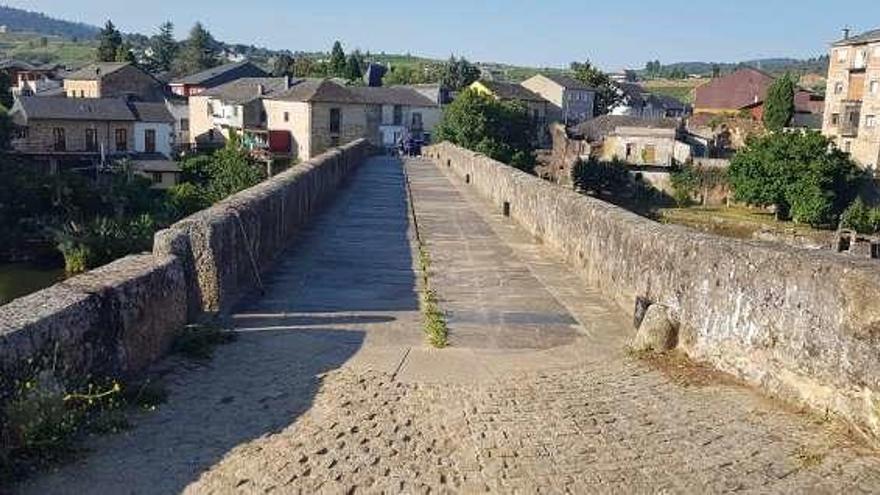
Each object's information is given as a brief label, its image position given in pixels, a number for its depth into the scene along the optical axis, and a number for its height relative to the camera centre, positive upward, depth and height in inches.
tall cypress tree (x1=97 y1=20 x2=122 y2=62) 4139.8 +320.2
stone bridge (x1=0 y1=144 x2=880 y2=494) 206.4 -81.9
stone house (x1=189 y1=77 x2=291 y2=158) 2566.4 -8.7
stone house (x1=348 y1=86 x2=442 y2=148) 2775.6 +16.5
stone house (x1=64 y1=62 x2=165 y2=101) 2908.5 +85.0
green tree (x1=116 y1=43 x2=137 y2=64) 4069.6 +247.3
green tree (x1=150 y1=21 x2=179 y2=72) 5241.1 +379.1
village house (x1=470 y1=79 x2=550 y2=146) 2960.1 +82.5
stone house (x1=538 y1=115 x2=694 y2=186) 2288.4 -52.0
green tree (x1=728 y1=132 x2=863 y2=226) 1846.7 -100.7
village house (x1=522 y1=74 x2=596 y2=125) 3316.9 +103.8
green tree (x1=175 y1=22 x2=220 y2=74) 4970.5 +351.4
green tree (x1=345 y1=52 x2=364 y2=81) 4295.3 +232.6
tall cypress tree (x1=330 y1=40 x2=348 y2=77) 4387.3 +273.1
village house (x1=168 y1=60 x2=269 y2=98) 3447.3 +133.5
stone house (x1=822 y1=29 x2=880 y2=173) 2234.3 +92.3
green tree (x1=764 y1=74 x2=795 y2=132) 2925.7 +83.6
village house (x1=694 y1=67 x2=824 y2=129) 3580.2 +147.7
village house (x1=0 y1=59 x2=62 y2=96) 3243.6 +120.1
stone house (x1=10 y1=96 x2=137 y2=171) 2063.2 -57.0
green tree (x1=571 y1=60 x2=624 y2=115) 3686.0 +162.3
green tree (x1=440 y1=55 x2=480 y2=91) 4138.8 +225.5
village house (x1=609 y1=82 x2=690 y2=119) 3683.6 +92.3
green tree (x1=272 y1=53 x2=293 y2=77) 4606.3 +267.9
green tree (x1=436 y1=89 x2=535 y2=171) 2066.9 -20.3
